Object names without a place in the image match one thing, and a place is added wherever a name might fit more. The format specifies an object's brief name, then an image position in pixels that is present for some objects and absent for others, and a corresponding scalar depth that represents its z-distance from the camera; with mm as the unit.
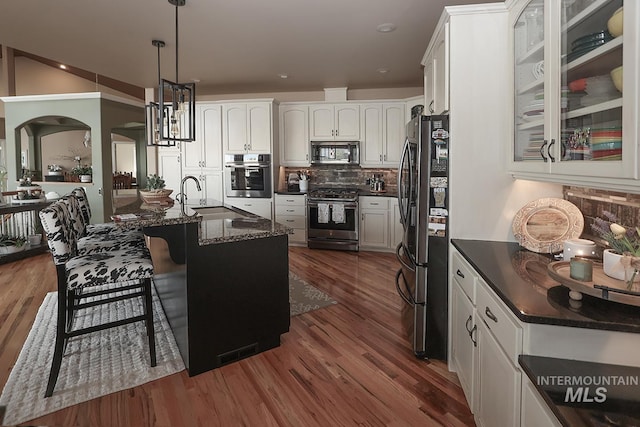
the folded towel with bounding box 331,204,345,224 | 5527
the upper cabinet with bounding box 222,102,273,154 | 5828
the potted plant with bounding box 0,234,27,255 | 4855
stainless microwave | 5805
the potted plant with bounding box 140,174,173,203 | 2904
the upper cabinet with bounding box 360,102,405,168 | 5629
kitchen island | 2236
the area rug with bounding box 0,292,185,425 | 2045
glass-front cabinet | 1197
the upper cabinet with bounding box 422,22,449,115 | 2275
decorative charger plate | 1921
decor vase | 1348
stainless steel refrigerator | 2268
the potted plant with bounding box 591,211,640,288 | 1298
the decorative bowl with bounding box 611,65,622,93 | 1231
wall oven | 5891
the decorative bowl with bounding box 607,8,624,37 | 1212
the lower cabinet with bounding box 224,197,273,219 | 5984
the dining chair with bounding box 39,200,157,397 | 2084
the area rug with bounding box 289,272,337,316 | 3354
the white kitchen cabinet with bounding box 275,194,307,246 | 5852
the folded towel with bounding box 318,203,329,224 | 5590
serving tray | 1173
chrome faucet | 2788
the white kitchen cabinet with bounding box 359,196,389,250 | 5504
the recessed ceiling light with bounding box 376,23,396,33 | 3547
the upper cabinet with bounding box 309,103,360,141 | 5812
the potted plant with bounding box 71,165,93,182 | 5699
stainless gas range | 5523
